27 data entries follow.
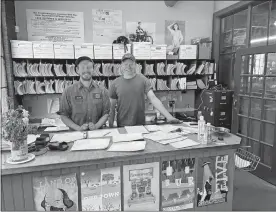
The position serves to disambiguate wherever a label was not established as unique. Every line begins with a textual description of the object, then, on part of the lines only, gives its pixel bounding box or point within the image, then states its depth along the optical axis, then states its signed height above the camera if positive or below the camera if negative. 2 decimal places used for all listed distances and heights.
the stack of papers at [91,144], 1.60 -0.48
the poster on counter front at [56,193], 1.42 -0.74
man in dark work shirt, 2.32 -0.22
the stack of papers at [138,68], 3.86 +0.21
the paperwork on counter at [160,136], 1.83 -0.47
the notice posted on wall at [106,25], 4.00 +1.02
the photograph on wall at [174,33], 4.34 +0.94
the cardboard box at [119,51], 3.72 +0.50
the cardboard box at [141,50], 3.76 +0.52
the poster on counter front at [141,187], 1.58 -0.77
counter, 1.36 -0.56
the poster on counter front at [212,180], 1.73 -0.79
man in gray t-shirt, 2.68 -0.17
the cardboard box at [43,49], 3.39 +0.48
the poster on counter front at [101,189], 1.50 -0.75
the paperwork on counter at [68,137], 1.78 -0.47
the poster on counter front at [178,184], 1.66 -0.79
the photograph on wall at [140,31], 4.04 +0.92
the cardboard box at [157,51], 3.85 +0.51
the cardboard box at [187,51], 4.03 +0.53
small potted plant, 1.32 -0.32
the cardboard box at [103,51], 3.63 +0.48
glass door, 3.02 -0.36
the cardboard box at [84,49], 3.55 +0.50
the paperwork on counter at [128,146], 1.57 -0.49
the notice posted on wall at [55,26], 3.73 +0.94
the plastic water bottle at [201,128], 1.74 -0.38
